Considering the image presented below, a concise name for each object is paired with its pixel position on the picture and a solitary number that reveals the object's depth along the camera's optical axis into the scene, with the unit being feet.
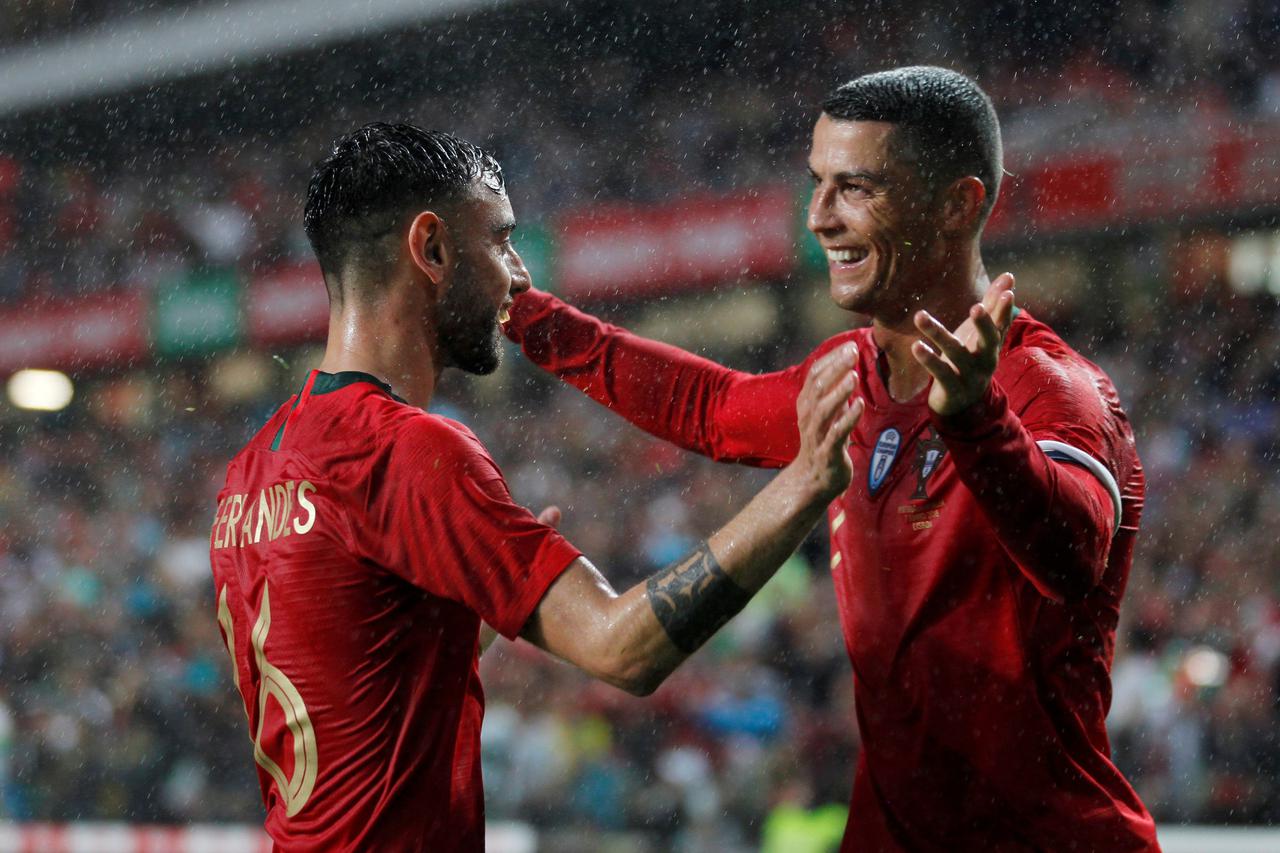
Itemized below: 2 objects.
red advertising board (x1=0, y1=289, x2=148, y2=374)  47.78
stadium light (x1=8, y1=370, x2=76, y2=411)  50.01
